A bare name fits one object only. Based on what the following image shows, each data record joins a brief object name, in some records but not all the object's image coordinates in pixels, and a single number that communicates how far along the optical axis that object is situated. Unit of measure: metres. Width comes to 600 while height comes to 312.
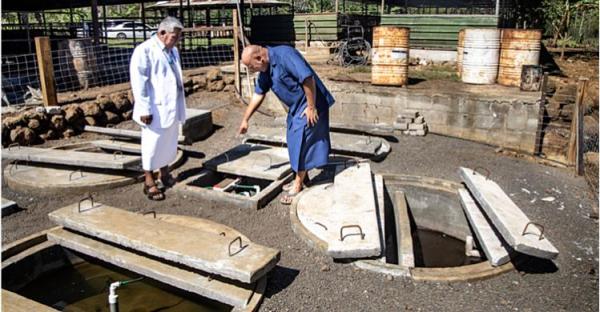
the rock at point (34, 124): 7.30
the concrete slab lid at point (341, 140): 6.80
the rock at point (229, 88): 10.39
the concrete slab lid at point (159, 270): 3.44
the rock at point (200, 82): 10.67
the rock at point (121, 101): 8.60
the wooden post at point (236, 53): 9.84
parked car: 31.56
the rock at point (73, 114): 7.81
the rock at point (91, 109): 8.09
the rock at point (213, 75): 10.70
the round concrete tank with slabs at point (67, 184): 5.47
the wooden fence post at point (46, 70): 7.41
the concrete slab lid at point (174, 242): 3.39
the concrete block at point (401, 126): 8.22
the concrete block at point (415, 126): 8.20
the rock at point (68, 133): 7.76
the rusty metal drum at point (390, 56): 8.88
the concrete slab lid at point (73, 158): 5.66
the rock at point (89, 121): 8.10
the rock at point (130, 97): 8.88
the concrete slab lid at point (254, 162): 5.90
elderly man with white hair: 4.90
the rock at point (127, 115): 8.72
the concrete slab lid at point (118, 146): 6.52
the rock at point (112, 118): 8.41
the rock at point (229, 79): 10.57
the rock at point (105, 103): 8.36
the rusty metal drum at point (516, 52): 8.90
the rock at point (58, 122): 7.63
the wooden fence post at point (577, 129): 6.64
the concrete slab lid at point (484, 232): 4.05
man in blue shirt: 4.67
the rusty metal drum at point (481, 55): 9.22
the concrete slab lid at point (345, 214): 3.97
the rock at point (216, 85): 10.56
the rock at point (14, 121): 7.06
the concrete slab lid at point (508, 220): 3.77
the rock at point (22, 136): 7.02
